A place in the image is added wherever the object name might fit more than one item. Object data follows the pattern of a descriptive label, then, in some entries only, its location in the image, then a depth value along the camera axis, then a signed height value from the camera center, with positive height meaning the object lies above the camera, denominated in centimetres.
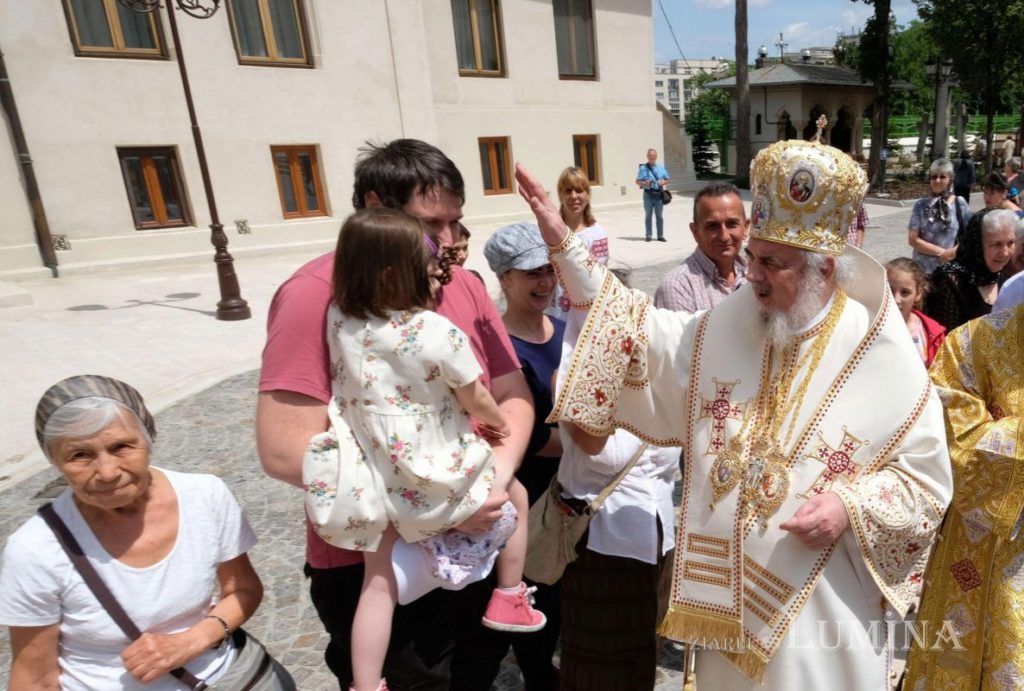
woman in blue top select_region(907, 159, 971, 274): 632 -90
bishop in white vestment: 178 -81
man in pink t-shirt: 167 -54
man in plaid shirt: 300 -51
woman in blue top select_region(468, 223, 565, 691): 245 -64
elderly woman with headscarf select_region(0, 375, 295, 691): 164 -88
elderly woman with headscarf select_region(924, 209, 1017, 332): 377 -89
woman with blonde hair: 500 -35
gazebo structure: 2989 +149
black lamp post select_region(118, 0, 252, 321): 921 -101
